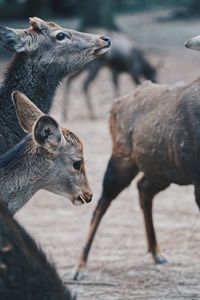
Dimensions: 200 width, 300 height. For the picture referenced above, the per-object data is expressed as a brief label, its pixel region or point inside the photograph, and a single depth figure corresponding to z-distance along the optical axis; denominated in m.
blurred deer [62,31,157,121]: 41.50
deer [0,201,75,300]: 9.90
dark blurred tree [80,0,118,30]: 58.53
